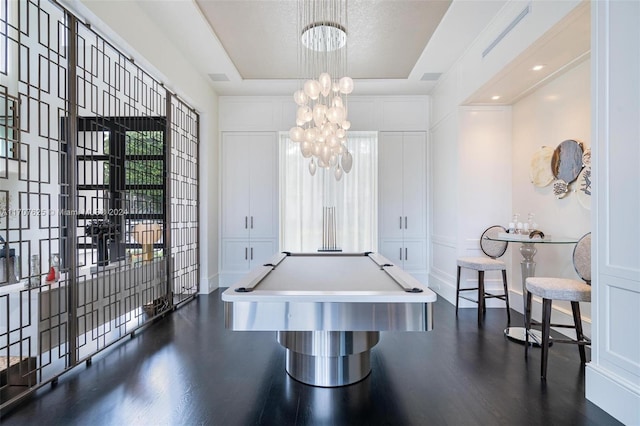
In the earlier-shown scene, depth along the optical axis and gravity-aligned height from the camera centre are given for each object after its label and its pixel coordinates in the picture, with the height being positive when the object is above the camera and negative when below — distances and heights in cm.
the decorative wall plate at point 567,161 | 315 +53
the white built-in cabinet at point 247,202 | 549 +18
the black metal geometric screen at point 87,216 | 226 -3
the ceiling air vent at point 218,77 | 470 +203
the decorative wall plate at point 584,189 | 300 +23
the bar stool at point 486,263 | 365 -59
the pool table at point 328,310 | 180 -55
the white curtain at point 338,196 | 548 +28
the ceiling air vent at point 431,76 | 467 +204
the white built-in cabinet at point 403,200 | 546 +21
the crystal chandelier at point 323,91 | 293 +112
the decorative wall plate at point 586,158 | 301 +51
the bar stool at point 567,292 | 241 -61
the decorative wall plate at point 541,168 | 353 +51
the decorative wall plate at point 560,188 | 330 +25
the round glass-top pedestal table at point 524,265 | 310 -55
